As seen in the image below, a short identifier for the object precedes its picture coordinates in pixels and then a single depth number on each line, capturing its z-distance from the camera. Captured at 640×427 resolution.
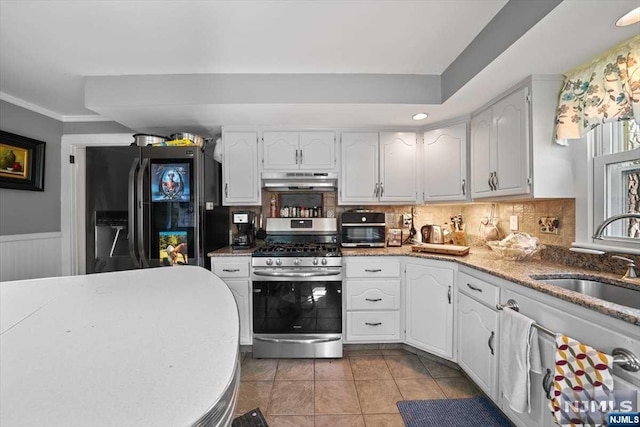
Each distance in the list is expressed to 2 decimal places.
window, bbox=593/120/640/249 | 1.51
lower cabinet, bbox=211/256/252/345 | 2.40
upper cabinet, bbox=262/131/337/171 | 2.63
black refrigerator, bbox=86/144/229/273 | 2.29
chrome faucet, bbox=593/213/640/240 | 1.28
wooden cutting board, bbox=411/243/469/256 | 2.23
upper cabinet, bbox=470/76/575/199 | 1.75
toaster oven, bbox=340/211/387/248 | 2.68
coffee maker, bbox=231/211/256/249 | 2.61
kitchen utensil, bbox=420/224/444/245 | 2.71
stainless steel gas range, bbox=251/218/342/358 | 2.34
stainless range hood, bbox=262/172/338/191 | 2.63
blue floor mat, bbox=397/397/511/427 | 1.64
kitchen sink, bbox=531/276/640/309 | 1.36
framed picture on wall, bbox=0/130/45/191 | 2.36
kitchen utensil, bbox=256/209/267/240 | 2.90
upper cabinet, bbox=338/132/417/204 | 2.67
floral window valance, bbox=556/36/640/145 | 1.36
